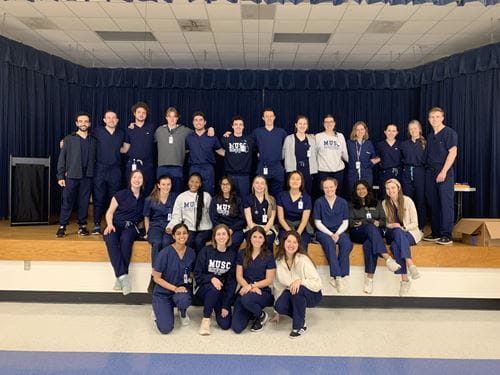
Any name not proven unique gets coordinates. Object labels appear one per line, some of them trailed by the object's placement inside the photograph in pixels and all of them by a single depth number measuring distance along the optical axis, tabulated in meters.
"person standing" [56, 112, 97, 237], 4.89
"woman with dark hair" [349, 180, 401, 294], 4.09
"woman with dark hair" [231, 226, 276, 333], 3.60
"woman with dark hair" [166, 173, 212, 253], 4.23
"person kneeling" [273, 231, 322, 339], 3.55
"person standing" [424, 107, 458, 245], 4.58
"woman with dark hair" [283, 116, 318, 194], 5.19
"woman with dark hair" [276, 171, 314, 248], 4.36
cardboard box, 4.29
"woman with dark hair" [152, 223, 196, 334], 3.64
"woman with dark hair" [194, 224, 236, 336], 3.64
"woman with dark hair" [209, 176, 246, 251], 4.35
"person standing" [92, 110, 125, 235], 5.04
